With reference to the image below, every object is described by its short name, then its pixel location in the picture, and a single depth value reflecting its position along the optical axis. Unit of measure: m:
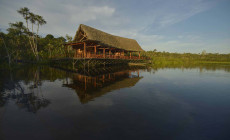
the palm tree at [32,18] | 26.22
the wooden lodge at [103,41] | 19.47
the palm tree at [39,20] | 27.46
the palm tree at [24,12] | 24.92
